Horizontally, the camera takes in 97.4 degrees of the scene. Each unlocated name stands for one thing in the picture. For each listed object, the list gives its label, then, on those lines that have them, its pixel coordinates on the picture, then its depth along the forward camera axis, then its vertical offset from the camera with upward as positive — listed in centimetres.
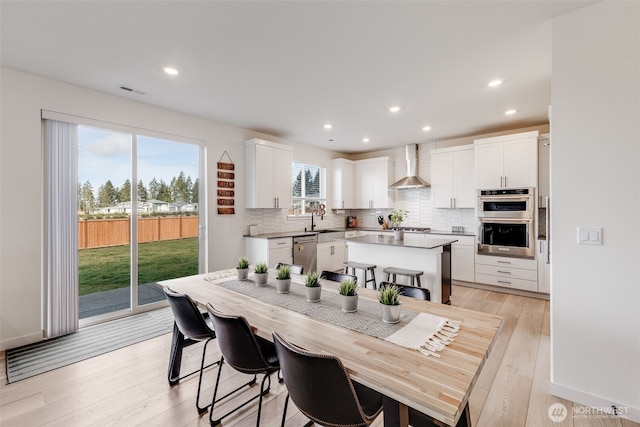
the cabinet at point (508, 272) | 423 -94
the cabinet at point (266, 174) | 470 +69
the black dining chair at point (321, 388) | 106 -71
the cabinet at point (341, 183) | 656 +70
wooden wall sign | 448 +44
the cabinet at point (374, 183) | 635 +70
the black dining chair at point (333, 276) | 254 -58
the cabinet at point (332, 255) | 555 -87
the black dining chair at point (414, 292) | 200 -59
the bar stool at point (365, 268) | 377 -74
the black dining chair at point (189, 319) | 183 -72
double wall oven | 432 -17
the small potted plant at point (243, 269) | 243 -48
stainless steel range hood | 585 +96
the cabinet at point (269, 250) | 454 -61
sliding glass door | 352 +1
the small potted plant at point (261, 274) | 226 -49
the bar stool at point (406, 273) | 337 -74
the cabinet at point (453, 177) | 509 +66
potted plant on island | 390 -11
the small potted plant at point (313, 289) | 185 -50
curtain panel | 299 -15
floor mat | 246 -132
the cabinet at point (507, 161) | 433 +82
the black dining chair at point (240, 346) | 146 -73
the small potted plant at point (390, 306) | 149 -49
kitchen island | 349 -59
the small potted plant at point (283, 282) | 205 -50
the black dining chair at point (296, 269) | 278 -57
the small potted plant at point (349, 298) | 165 -50
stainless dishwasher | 497 -71
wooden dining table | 94 -60
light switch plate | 186 -16
